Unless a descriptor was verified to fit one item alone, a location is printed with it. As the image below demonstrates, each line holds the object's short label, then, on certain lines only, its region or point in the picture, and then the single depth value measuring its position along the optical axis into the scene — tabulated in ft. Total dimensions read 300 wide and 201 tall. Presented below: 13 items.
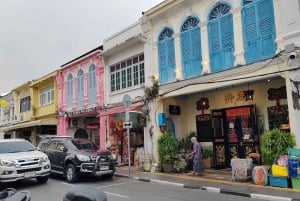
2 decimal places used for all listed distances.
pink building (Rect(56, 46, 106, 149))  66.95
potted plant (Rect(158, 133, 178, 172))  49.03
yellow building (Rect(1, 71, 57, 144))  86.28
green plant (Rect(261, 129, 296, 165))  34.60
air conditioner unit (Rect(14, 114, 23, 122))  107.05
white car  37.42
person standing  44.88
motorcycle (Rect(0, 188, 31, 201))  12.30
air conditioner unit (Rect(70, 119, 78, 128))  79.05
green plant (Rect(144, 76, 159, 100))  52.39
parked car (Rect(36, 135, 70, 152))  51.52
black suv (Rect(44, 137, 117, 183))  42.68
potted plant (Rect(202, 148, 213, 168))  50.47
